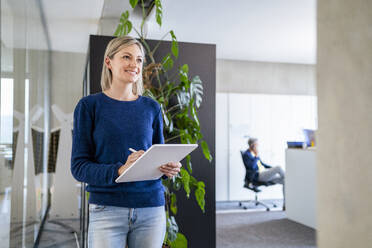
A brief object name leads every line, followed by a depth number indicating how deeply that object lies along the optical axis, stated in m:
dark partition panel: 3.32
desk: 4.90
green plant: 2.75
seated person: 6.06
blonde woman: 1.35
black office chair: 6.05
